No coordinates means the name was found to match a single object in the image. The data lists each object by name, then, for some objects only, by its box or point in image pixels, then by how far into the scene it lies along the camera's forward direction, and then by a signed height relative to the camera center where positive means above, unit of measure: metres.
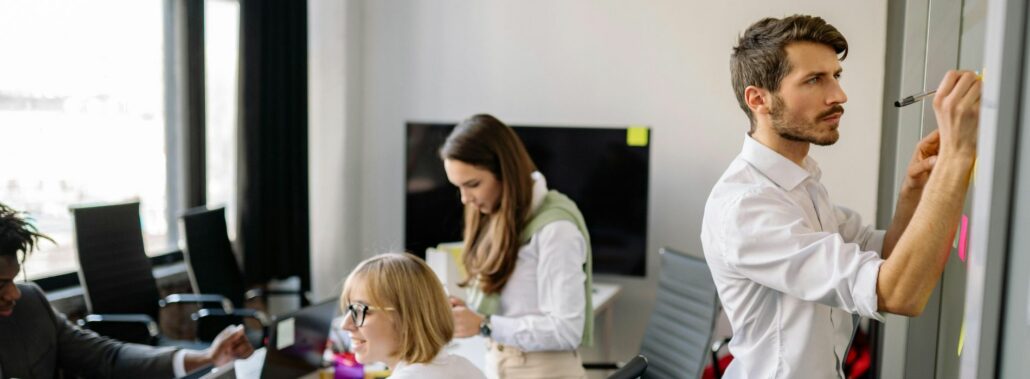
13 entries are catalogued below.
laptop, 2.31 -0.67
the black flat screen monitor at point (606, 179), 3.87 -0.27
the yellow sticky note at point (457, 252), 2.82 -0.45
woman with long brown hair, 2.20 -0.38
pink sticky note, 1.56 -0.21
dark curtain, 4.47 -0.15
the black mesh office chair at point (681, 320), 2.80 -0.69
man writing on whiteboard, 1.12 -0.15
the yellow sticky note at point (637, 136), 3.83 -0.07
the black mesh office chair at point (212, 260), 3.88 -0.70
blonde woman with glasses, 1.81 -0.45
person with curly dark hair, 2.33 -0.69
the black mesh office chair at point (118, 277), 3.45 -0.71
